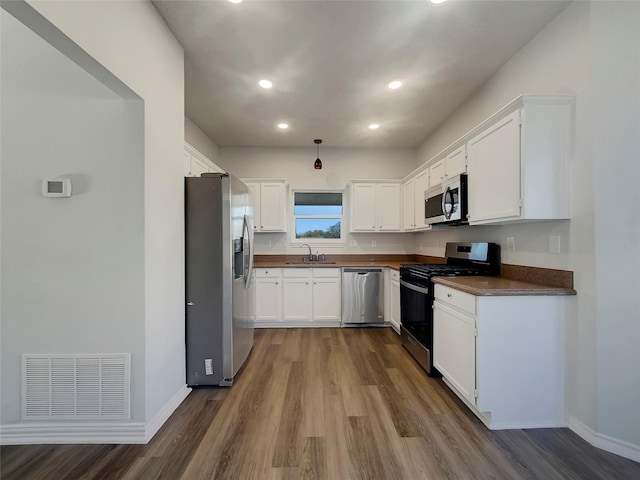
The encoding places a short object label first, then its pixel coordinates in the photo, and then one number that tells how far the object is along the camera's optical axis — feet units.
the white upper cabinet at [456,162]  8.53
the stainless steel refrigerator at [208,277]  7.69
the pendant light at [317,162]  14.21
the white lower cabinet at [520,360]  6.09
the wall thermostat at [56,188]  5.64
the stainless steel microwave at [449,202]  8.48
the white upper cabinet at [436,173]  10.08
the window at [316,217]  15.53
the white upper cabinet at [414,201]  11.88
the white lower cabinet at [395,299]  11.87
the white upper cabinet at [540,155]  6.09
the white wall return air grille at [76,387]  5.69
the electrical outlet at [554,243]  6.33
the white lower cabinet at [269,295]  13.01
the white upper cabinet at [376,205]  14.39
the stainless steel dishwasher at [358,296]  13.12
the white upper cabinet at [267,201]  14.17
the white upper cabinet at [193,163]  8.54
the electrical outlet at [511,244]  7.73
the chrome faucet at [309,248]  15.06
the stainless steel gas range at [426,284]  8.41
